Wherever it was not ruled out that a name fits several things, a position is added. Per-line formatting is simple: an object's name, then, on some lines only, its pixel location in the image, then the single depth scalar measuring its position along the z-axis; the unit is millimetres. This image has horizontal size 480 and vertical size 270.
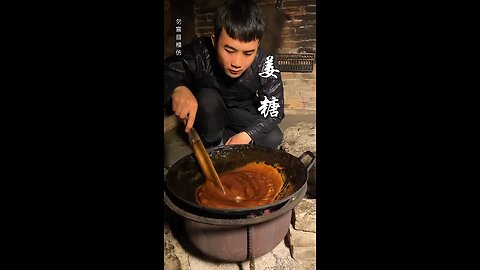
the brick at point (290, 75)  1652
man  1240
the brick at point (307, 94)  1576
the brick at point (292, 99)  1675
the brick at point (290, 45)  1595
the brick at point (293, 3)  1333
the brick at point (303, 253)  1420
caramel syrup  1203
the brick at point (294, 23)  1436
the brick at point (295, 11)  1318
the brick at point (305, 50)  1568
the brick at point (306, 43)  1559
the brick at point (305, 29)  1447
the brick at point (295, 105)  1692
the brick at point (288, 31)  1527
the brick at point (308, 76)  1590
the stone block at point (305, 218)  1427
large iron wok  1111
